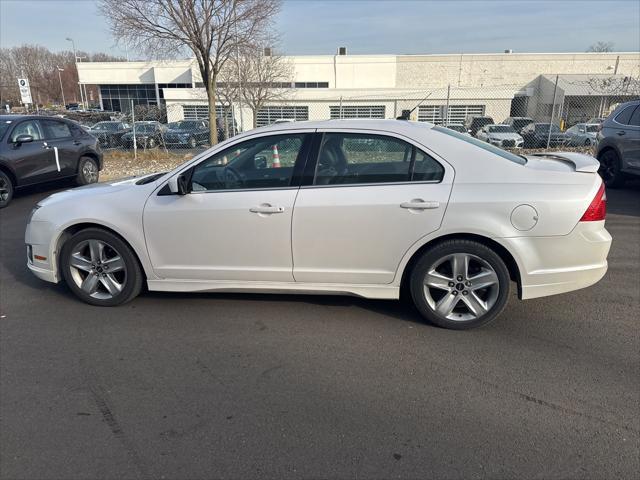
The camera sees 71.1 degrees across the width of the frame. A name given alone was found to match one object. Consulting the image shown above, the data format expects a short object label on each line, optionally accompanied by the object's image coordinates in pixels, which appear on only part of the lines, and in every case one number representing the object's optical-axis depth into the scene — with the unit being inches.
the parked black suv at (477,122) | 1098.5
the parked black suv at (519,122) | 1059.9
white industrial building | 1320.1
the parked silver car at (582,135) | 645.2
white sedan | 135.4
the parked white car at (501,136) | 784.9
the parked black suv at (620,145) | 321.7
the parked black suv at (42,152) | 326.6
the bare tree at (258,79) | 876.2
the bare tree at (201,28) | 544.5
